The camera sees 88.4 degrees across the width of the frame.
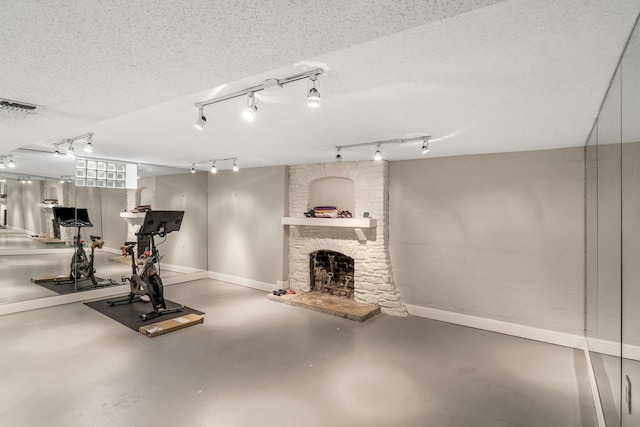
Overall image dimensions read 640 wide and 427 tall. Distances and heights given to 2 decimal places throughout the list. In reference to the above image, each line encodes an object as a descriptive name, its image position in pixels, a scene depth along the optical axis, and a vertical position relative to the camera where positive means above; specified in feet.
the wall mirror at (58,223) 17.07 -0.58
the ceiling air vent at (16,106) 7.06 +2.37
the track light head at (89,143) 12.86 +2.74
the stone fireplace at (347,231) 17.31 -1.00
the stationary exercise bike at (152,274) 16.10 -3.06
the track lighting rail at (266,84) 6.55 +2.80
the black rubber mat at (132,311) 15.10 -4.97
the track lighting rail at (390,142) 12.09 +2.78
